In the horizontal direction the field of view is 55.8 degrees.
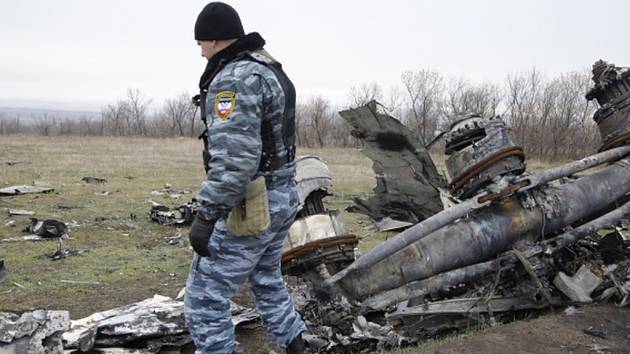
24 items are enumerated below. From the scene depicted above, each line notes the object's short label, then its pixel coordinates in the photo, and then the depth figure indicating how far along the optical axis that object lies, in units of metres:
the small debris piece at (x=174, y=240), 8.50
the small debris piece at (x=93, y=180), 15.35
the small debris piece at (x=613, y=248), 5.71
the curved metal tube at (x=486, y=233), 4.46
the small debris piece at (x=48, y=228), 8.55
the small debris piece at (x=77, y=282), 6.28
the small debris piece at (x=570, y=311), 4.76
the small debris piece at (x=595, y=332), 4.32
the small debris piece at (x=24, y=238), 8.25
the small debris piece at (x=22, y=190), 12.34
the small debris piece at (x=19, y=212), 10.13
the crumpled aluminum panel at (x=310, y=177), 4.36
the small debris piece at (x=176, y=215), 9.70
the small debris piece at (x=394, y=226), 8.09
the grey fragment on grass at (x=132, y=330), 4.06
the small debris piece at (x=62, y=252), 7.32
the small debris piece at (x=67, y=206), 11.25
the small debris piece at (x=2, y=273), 6.28
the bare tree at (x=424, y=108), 46.44
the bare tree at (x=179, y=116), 68.23
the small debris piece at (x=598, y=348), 4.05
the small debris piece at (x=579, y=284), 4.96
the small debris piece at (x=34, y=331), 3.54
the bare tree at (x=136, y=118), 65.62
